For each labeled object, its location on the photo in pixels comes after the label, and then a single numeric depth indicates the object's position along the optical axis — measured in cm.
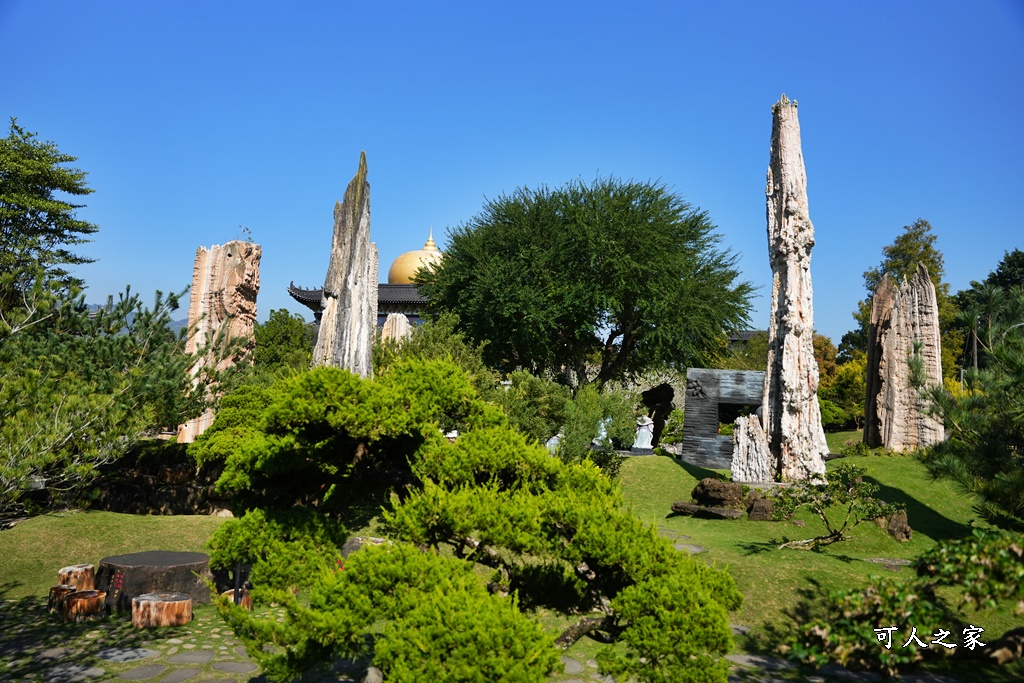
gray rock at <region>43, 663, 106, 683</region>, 698
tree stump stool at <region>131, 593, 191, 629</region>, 873
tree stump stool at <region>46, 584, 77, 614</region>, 899
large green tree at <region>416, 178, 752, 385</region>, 2922
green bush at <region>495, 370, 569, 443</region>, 1920
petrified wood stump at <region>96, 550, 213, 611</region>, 933
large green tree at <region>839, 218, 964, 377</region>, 3772
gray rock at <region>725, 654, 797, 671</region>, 805
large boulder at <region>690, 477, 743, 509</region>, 1539
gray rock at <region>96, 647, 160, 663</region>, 765
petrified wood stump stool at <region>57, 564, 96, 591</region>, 955
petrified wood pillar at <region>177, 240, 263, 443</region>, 1814
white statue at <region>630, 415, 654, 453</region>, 3334
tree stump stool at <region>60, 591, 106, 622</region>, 889
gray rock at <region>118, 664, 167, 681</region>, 709
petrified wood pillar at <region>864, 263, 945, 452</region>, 1992
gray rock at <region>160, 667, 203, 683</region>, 707
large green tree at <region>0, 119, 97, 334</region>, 2677
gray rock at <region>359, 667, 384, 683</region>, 668
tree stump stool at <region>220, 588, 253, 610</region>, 953
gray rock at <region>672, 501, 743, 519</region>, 1473
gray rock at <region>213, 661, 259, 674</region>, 741
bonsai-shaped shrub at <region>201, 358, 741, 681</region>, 496
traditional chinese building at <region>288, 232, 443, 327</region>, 4650
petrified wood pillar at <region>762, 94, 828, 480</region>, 1706
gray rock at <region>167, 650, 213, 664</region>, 766
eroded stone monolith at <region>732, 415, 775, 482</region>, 1738
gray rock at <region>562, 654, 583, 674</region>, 756
